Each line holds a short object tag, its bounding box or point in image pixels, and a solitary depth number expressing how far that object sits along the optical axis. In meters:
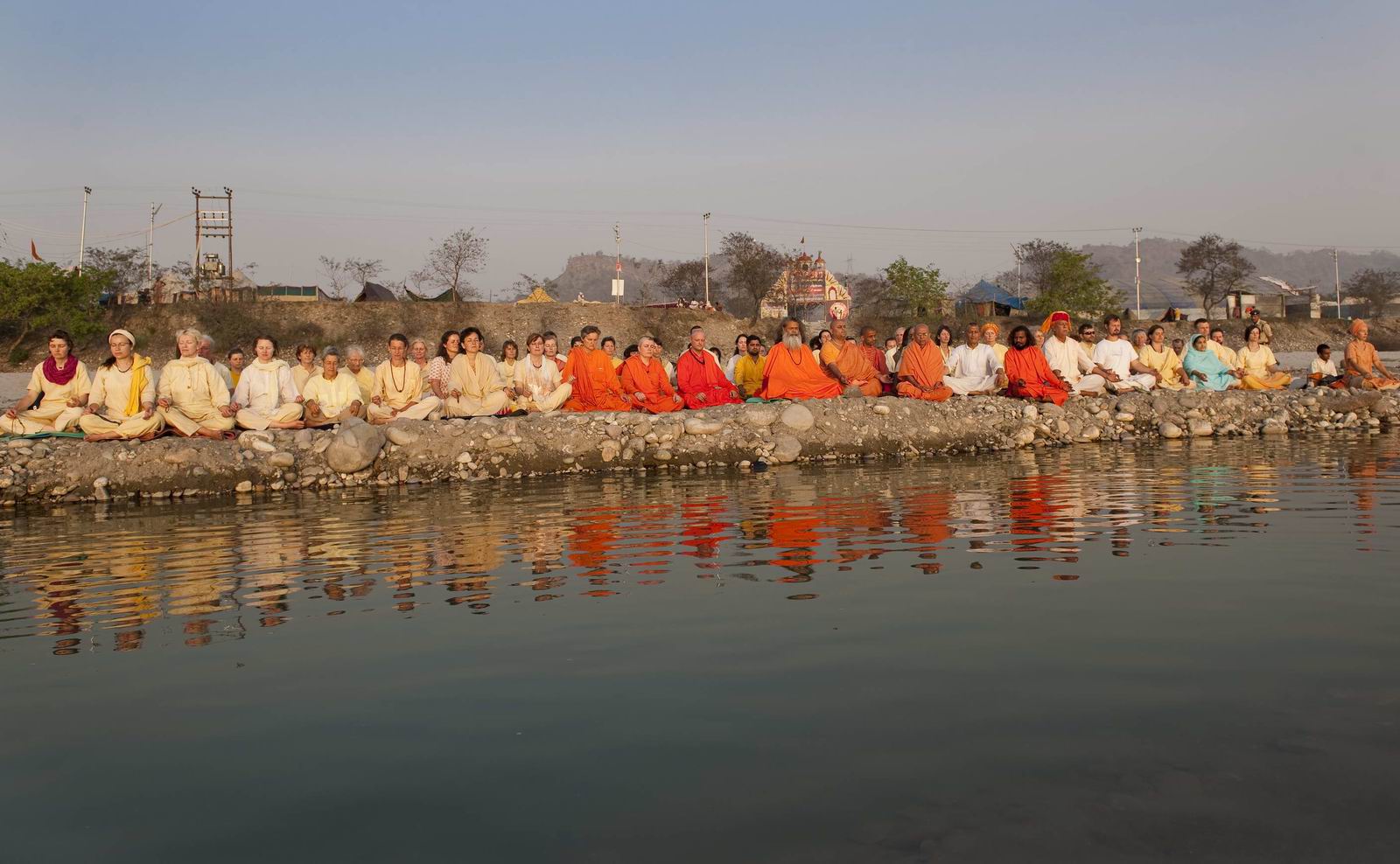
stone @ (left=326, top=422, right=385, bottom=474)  11.27
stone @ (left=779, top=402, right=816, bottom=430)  12.61
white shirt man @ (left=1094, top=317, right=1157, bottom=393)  15.51
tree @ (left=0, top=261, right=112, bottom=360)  38.91
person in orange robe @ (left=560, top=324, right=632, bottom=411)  13.90
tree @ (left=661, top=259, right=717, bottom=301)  64.19
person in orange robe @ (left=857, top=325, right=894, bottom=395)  14.76
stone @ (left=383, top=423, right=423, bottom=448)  11.70
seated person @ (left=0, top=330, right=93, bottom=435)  11.41
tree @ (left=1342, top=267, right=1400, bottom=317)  71.44
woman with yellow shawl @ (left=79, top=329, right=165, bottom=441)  11.33
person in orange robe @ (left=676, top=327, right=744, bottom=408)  14.20
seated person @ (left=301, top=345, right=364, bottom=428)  12.63
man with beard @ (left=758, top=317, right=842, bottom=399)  13.91
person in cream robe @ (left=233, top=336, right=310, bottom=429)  12.10
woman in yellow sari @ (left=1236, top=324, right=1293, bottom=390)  16.61
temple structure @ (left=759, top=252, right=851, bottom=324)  57.69
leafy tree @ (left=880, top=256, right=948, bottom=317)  58.28
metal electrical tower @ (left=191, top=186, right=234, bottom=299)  45.97
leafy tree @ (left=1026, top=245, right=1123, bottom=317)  58.75
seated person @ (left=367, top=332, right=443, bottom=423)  12.92
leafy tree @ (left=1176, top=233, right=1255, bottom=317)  70.44
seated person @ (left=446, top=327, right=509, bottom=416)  13.12
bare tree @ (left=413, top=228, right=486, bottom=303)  56.34
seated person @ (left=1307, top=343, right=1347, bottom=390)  16.34
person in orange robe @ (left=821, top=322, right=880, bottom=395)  14.26
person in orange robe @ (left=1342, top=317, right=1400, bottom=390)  16.02
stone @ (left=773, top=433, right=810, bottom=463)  12.29
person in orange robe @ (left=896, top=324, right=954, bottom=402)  14.15
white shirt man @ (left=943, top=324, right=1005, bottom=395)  14.69
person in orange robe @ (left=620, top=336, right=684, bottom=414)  13.72
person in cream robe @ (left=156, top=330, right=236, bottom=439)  11.66
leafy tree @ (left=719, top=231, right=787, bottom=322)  59.09
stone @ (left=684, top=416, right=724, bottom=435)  12.38
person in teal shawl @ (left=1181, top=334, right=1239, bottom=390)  16.19
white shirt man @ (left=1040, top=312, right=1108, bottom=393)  15.06
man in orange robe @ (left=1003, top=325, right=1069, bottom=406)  14.34
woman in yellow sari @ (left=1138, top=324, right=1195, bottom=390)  15.86
